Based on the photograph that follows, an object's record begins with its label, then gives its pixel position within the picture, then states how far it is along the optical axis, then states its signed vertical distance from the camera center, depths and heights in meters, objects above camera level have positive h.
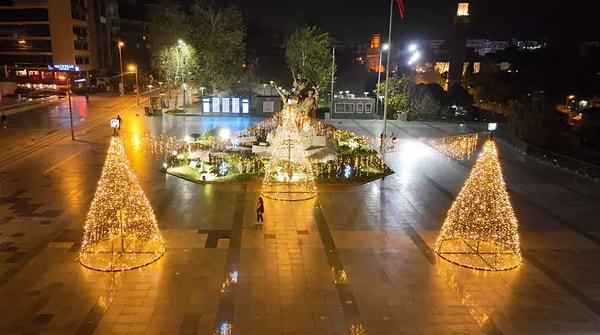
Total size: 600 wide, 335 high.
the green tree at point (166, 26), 53.66 +4.93
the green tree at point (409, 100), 46.84 -2.12
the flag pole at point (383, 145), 26.54 -3.71
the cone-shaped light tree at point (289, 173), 20.86 -4.48
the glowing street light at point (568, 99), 57.59 -1.92
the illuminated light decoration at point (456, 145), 30.52 -4.44
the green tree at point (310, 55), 57.81 +2.23
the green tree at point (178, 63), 50.53 +0.79
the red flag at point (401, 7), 24.94 +3.49
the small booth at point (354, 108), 47.09 -3.08
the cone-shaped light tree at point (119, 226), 13.84 -4.77
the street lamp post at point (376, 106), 46.29 -2.78
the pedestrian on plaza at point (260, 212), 17.19 -4.82
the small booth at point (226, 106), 48.28 -3.26
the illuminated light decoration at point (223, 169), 23.32 -4.56
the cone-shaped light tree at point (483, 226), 14.34 -4.60
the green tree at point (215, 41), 51.21 +3.19
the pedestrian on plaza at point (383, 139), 27.26 -3.45
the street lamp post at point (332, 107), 46.92 -3.02
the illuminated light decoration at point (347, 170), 23.59 -4.58
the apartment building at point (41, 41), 71.25 +3.65
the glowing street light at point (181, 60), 48.38 +1.05
